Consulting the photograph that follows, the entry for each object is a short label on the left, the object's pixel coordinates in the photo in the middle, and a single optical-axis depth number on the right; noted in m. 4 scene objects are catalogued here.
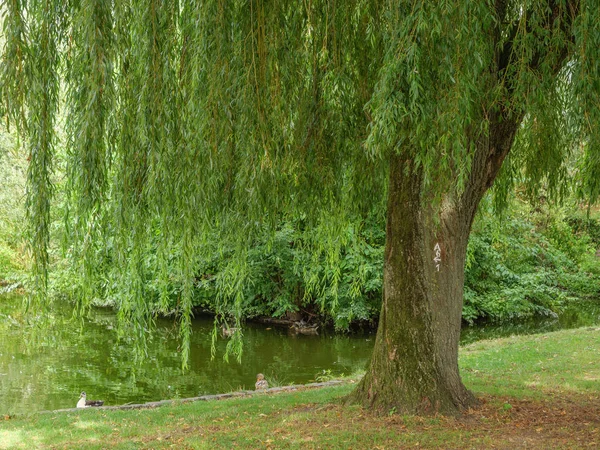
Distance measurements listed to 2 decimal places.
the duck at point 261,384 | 9.84
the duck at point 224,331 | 16.44
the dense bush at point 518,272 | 17.44
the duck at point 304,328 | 17.36
